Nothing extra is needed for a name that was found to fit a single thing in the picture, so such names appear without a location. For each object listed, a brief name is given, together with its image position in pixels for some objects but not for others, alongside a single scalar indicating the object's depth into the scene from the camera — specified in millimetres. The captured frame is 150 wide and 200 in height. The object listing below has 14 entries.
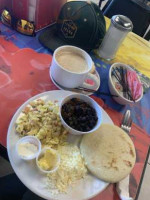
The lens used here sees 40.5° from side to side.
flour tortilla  554
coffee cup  677
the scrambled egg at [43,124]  582
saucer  737
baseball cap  808
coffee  708
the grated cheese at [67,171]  520
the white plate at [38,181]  505
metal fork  708
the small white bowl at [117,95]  753
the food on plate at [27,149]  531
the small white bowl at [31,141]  549
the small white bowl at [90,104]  576
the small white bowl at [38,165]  513
